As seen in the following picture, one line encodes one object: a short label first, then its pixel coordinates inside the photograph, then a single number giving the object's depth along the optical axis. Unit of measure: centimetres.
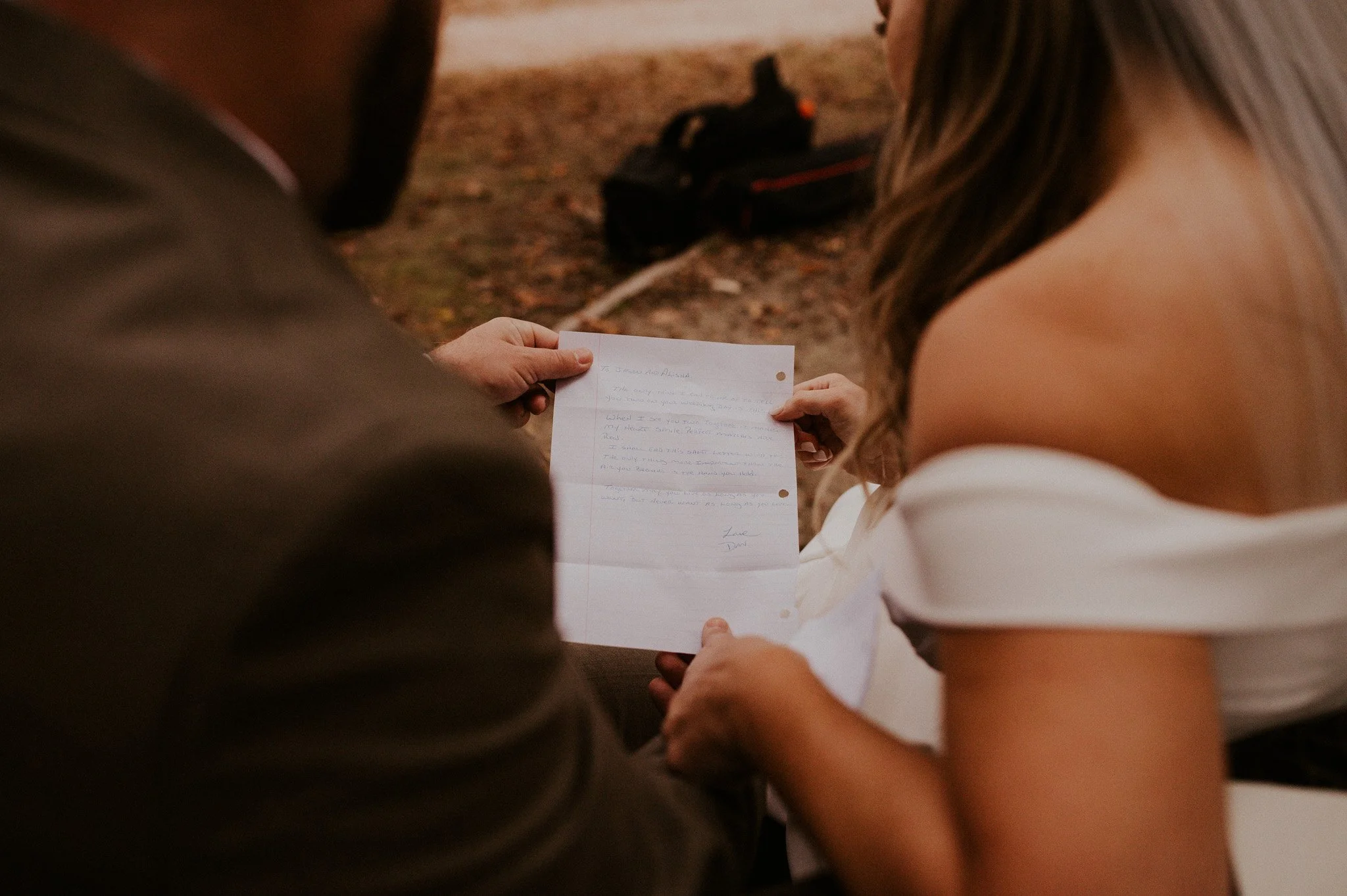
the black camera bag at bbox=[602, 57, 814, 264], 389
